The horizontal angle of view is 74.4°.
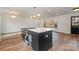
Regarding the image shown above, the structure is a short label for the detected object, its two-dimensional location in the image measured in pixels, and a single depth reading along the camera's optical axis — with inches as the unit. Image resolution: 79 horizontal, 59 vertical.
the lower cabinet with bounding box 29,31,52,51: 49.7
